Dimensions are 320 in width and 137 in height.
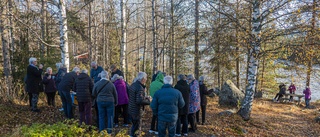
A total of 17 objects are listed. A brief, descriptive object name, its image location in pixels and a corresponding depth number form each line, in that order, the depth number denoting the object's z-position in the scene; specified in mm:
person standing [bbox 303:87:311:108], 14242
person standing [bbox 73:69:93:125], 5658
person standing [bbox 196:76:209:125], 6760
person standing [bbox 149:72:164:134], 6168
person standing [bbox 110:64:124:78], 7184
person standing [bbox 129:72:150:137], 5121
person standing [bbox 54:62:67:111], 7027
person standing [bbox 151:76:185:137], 4801
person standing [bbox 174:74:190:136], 5621
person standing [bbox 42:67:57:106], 7277
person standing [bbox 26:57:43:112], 6711
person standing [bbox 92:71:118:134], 5281
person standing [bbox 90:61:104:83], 7520
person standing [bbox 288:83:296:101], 16016
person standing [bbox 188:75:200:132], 6061
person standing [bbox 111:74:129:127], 6230
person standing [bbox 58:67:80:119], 6219
